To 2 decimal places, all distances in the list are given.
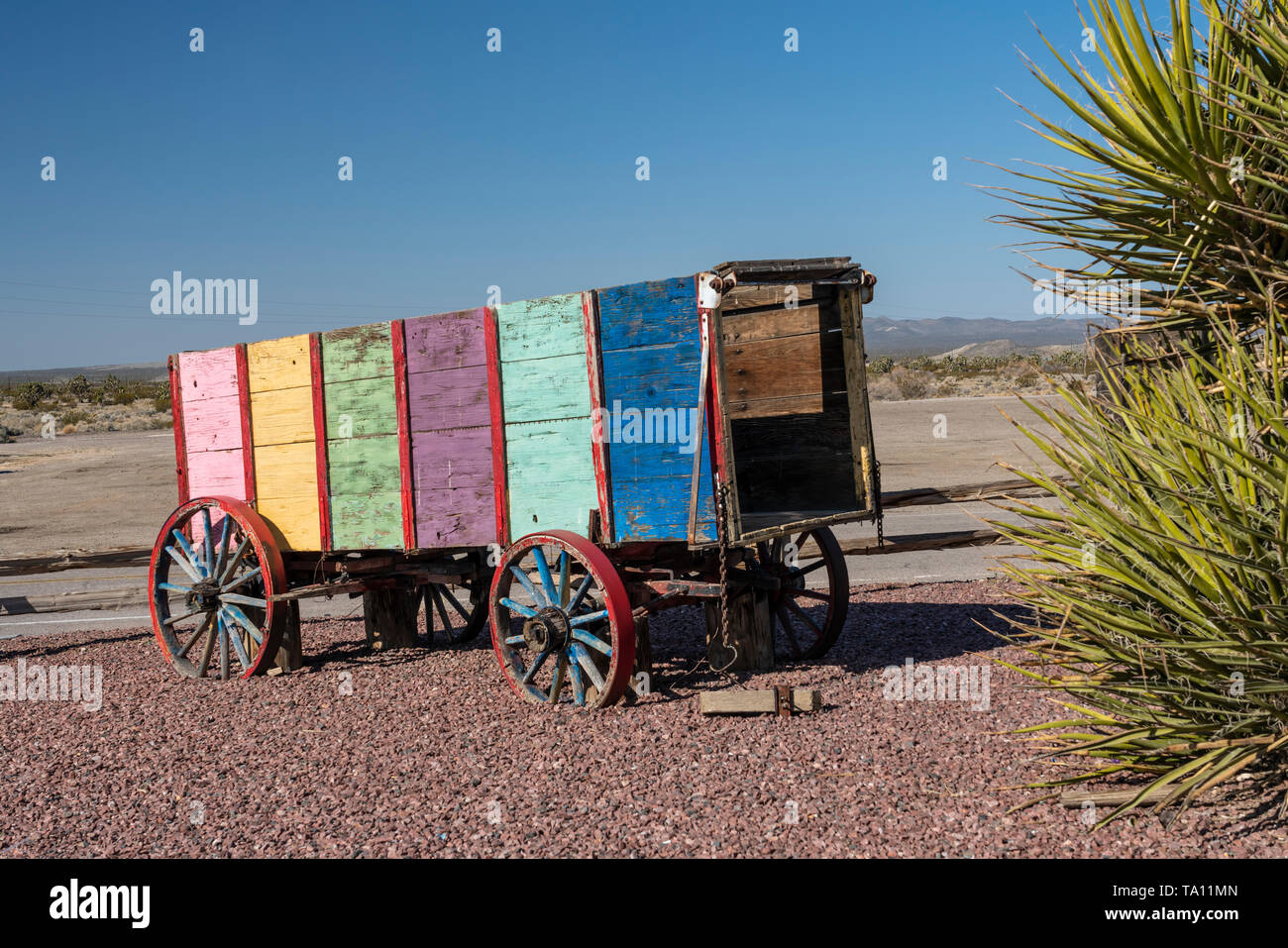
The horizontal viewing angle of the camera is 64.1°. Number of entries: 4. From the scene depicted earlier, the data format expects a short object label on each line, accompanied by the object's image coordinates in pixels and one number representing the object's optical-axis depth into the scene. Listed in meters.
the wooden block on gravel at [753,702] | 5.51
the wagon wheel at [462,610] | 7.97
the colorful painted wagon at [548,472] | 5.63
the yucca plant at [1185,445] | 3.42
